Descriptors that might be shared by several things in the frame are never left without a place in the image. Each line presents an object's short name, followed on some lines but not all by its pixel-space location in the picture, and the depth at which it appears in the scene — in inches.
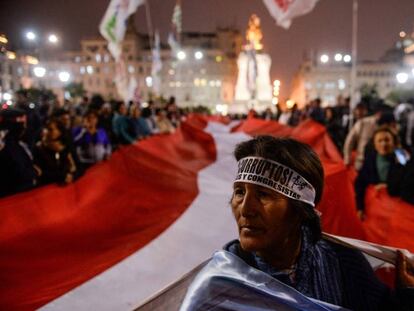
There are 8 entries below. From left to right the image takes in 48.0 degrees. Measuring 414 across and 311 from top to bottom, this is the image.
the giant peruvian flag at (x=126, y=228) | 127.0
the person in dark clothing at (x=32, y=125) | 367.5
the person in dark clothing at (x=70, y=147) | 252.6
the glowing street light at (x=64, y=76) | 1454.2
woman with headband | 68.0
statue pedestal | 2925.7
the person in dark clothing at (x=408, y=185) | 167.0
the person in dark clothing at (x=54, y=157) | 236.4
